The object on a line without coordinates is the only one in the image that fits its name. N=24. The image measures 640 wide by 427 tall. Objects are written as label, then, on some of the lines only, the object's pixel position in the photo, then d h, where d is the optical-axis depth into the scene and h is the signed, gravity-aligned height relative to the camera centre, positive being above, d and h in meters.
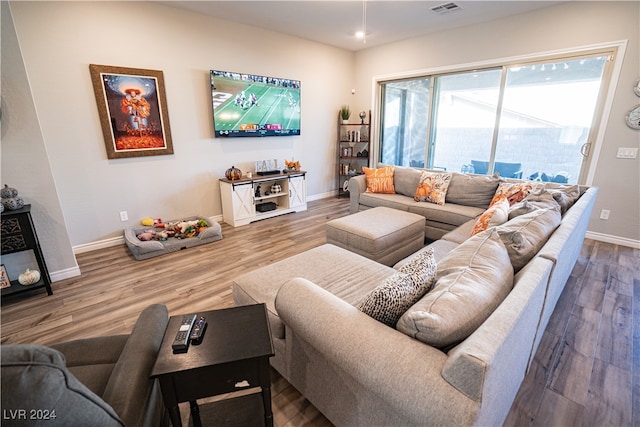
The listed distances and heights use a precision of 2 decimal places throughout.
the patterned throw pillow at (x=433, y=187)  3.50 -0.65
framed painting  3.13 +0.30
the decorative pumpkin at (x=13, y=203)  2.25 -0.49
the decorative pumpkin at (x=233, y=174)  4.09 -0.52
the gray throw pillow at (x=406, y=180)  3.84 -0.61
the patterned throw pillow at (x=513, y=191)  2.79 -0.58
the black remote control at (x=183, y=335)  1.06 -0.74
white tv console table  4.06 -0.90
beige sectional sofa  0.81 -0.67
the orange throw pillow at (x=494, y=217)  1.98 -0.58
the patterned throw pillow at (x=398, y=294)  1.10 -0.60
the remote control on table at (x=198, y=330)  1.10 -0.74
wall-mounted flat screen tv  3.95 +0.44
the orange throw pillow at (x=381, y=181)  3.99 -0.63
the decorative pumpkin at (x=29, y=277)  2.44 -1.13
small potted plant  5.55 +0.39
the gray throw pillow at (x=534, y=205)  1.94 -0.49
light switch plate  3.19 -0.25
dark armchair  0.61 -0.82
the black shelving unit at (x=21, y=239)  2.26 -0.77
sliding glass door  3.55 +0.22
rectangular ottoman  2.61 -0.92
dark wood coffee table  1.00 -0.77
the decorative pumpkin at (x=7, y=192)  2.28 -0.41
